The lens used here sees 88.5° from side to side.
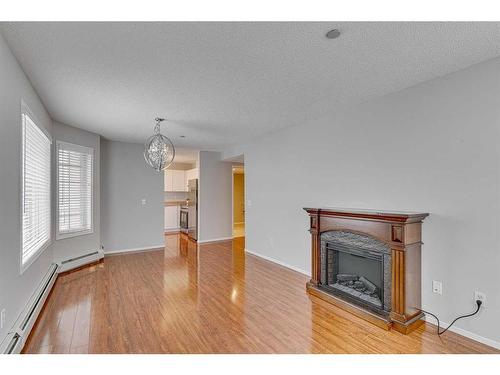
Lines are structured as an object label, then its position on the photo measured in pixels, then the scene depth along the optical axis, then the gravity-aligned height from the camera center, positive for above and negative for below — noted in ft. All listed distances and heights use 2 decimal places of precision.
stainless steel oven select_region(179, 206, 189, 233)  25.02 -2.93
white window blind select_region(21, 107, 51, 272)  8.47 -0.05
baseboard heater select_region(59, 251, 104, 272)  13.63 -4.04
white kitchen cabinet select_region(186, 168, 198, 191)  26.08 +1.67
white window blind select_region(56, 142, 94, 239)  13.69 -0.02
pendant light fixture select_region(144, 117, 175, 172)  11.35 +1.67
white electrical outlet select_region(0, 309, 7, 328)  6.39 -3.22
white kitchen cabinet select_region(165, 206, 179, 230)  27.32 -2.99
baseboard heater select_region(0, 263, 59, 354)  6.46 -3.94
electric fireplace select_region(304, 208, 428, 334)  8.10 -2.79
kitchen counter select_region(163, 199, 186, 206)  27.34 -1.37
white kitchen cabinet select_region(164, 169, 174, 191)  27.27 +0.99
